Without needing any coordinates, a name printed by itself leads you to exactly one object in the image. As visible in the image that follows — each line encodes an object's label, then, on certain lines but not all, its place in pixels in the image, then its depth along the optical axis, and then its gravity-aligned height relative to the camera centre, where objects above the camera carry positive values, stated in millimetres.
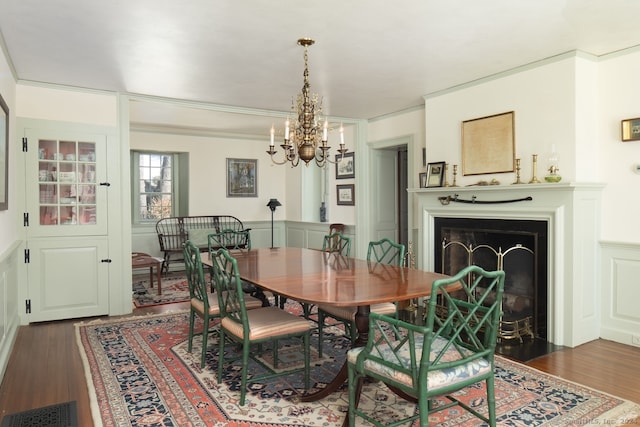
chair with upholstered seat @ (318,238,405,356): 3158 -771
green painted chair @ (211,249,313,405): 2629 -723
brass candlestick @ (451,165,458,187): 4566 +328
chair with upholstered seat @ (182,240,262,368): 3199 -713
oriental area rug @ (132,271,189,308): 5410 -1129
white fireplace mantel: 3600 -375
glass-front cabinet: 4367 +210
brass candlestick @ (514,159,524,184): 3930 +284
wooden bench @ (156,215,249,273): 7285 -415
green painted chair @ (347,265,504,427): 1882 -713
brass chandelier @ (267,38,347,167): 3195 +542
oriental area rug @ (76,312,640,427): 2438 -1156
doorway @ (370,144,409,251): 6395 +175
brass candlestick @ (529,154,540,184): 3803 +279
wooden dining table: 2301 -454
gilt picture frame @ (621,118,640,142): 3520 +585
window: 7574 +360
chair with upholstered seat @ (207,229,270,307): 3879 -794
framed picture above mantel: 4066 +566
